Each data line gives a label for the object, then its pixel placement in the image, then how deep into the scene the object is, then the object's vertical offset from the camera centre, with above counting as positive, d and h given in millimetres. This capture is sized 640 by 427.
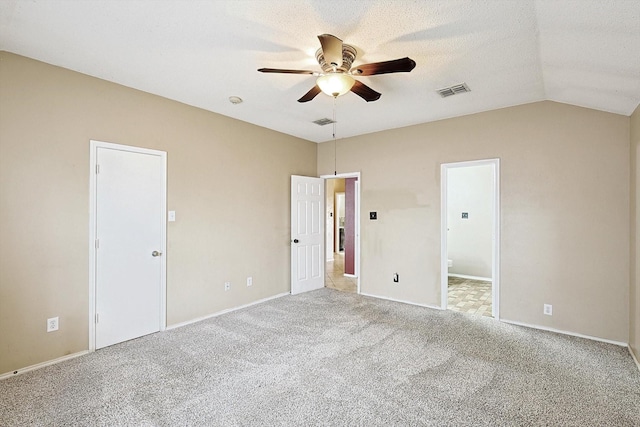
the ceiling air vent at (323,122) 4363 +1412
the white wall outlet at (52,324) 2734 -981
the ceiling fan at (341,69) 2057 +1108
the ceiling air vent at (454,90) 3132 +1370
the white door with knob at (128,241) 3037 -263
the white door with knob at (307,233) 5160 -291
